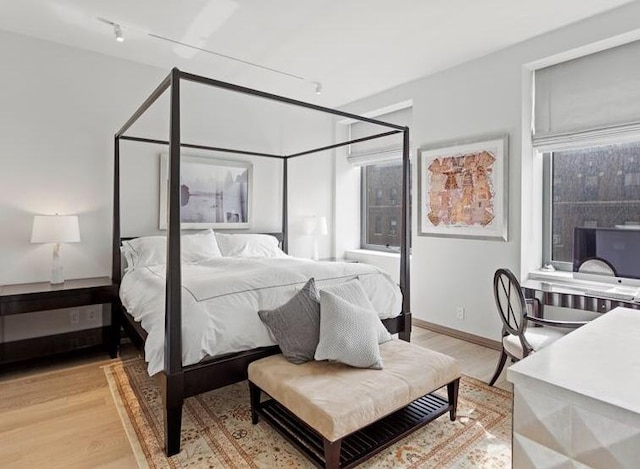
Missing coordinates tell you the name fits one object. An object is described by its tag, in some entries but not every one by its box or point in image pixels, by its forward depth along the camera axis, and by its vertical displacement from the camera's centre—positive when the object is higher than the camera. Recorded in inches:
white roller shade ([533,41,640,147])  115.3 +44.4
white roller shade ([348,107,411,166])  186.7 +45.8
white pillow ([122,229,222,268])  136.3 -6.1
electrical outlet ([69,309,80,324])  140.0 -30.4
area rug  77.7 -44.8
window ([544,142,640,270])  119.1 +14.0
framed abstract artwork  139.6 +17.8
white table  25.5 -12.3
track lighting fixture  120.6 +65.3
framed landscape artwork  161.3 +17.4
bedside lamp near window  193.9 +2.8
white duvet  84.0 -16.0
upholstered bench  69.3 -31.7
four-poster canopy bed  79.1 -24.8
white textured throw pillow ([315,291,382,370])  84.0 -22.3
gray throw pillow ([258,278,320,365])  88.0 -21.2
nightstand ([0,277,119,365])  115.6 -22.5
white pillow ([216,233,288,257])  158.4 -5.4
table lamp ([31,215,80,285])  123.7 -0.1
